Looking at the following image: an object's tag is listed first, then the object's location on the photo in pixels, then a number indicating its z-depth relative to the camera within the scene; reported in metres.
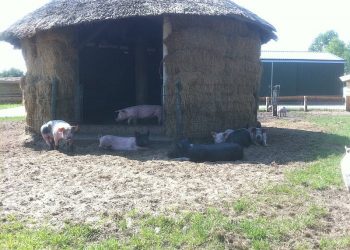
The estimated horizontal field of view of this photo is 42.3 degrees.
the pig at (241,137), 10.64
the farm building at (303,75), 34.00
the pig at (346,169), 4.92
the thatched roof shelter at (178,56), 11.28
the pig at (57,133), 10.16
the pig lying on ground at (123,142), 10.45
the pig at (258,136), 11.13
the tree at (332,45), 86.39
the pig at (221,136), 10.86
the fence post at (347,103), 25.14
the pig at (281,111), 20.75
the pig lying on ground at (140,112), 13.89
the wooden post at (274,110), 21.06
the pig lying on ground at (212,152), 8.96
